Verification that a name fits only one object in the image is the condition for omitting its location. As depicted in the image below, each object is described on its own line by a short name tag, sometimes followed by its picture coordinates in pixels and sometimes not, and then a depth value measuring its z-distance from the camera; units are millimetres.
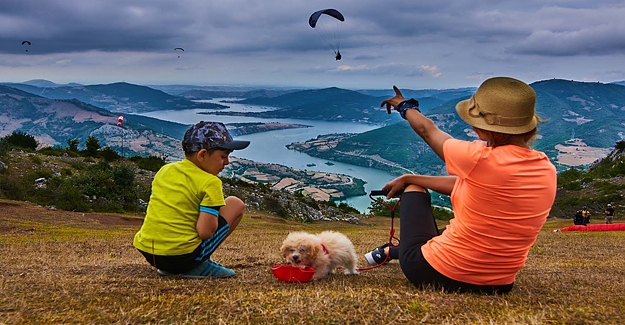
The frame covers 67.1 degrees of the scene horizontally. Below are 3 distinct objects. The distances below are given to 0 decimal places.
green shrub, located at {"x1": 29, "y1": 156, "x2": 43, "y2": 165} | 22481
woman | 3271
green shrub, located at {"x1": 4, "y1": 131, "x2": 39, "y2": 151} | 33812
